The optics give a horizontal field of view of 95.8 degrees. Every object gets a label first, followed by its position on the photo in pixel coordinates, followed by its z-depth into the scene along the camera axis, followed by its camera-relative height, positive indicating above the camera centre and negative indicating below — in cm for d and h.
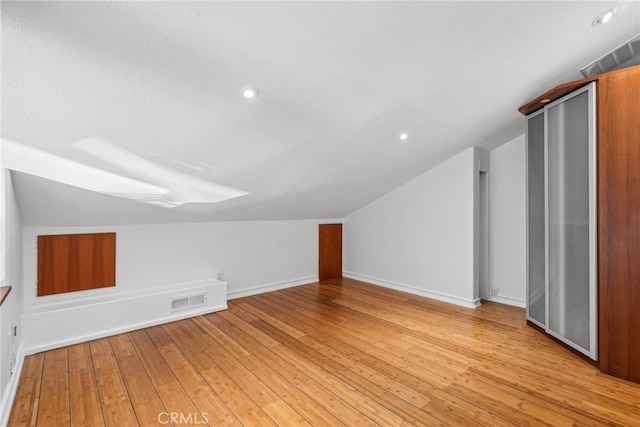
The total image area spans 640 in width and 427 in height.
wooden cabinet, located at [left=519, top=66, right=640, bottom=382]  230 -2
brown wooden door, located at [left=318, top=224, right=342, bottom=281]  577 -71
